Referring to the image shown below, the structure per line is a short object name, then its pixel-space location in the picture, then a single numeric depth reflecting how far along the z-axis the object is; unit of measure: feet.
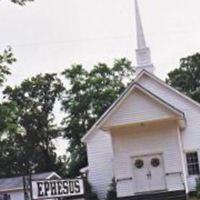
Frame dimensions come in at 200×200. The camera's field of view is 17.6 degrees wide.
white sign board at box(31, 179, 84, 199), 36.86
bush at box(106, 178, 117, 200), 119.42
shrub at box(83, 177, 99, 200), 122.93
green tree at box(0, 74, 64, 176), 222.07
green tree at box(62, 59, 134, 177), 178.70
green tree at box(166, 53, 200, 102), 205.67
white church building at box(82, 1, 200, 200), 110.83
